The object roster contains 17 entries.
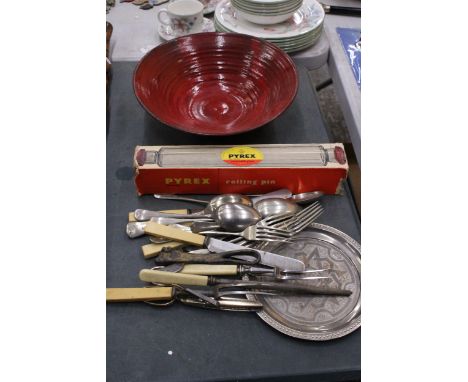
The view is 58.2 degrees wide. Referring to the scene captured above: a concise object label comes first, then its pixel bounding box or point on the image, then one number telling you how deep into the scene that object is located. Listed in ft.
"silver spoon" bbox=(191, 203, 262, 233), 2.18
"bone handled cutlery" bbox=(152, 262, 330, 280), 1.98
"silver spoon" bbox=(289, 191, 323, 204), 2.38
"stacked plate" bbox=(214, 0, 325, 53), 3.32
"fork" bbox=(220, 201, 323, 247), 2.19
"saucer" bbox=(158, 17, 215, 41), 3.52
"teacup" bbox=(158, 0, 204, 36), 3.38
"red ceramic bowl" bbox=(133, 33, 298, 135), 2.65
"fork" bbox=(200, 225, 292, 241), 2.15
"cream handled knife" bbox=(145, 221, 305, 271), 2.03
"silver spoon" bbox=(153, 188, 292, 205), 2.37
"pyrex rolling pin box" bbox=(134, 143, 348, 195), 2.33
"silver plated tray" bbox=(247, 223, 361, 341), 1.89
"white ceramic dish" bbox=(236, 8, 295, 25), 3.28
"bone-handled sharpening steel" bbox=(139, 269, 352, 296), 1.95
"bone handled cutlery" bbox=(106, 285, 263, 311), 1.92
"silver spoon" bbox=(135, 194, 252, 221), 2.25
